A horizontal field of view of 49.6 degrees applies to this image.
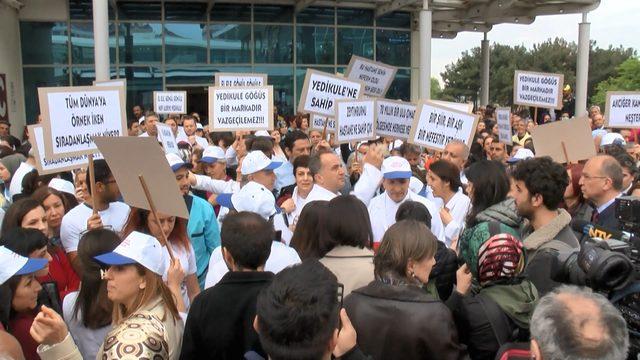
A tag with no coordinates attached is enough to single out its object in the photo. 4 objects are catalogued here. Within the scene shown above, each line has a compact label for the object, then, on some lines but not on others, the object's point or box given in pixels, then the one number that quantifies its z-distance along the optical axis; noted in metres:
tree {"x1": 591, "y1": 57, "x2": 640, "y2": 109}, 52.09
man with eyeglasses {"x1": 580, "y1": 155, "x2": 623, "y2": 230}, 5.00
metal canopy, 23.16
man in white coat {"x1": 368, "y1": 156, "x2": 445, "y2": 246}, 5.66
